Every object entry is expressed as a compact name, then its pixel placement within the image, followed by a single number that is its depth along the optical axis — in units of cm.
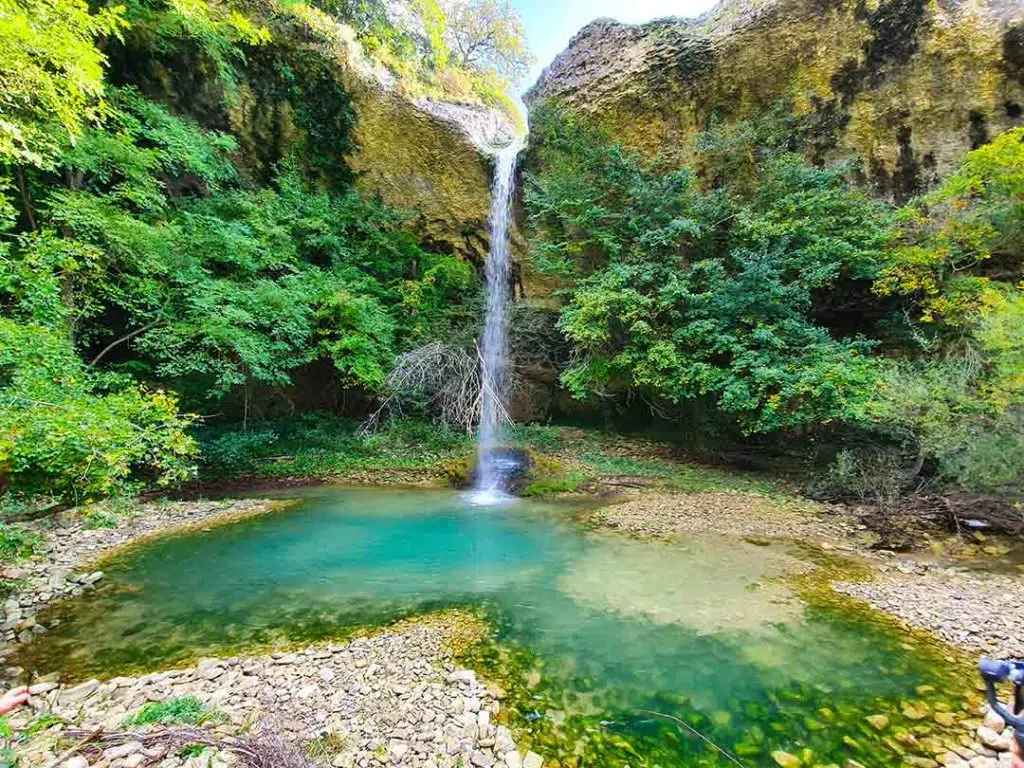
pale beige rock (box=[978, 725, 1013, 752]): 245
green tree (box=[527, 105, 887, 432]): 728
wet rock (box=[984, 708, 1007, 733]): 254
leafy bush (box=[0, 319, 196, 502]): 319
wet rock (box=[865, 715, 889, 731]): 268
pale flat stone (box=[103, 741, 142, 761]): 218
